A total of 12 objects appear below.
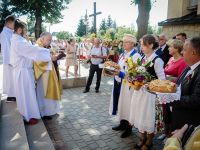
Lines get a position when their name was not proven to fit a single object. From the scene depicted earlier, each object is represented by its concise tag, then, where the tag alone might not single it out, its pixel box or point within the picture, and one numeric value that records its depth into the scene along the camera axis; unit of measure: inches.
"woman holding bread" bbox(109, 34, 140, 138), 119.1
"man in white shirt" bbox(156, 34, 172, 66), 169.8
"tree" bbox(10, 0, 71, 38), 774.4
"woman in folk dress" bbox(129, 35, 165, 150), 104.1
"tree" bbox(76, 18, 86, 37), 1801.3
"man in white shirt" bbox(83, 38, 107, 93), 220.7
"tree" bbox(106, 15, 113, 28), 2294.0
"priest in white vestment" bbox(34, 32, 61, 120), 134.5
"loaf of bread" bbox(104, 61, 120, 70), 117.3
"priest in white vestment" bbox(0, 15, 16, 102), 153.0
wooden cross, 385.0
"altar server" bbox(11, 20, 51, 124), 123.0
